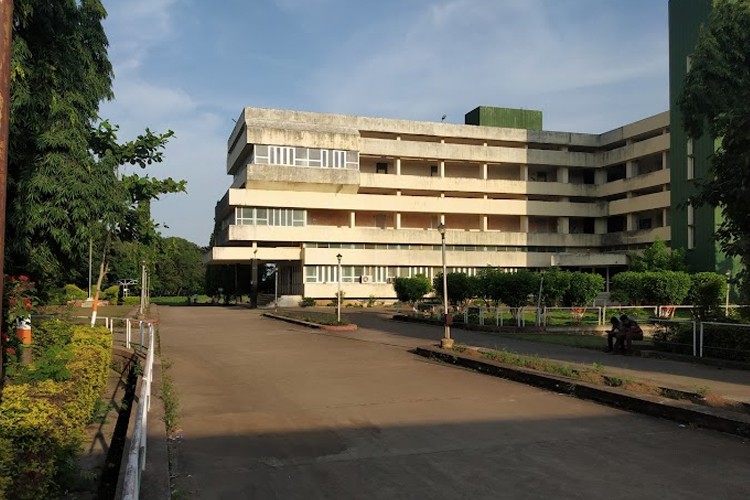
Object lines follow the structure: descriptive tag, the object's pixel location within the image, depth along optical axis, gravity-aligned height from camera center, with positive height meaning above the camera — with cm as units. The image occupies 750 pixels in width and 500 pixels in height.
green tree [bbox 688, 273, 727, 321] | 1469 -51
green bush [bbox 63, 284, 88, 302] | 4040 -131
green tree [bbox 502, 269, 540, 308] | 2606 -31
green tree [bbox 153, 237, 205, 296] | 9162 +33
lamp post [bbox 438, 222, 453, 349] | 1539 -153
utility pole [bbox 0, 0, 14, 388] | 429 +132
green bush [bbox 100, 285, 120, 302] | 5391 -157
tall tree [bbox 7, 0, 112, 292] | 934 +212
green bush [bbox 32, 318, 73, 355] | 1135 -113
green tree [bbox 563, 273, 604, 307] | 2755 -29
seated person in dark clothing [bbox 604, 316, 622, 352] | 1538 -127
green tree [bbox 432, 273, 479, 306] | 2938 -38
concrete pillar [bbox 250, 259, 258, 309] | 4995 -60
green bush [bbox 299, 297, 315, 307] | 4950 -199
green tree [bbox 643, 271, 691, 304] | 2753 -26
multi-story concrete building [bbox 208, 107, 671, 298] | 5088 +749
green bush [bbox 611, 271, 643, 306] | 2844 -28
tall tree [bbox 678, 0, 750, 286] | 1281 +531
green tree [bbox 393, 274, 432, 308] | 4038 -60
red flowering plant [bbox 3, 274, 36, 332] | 865 -36
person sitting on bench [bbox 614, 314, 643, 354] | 1526 -137
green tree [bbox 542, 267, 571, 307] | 2692 -25
